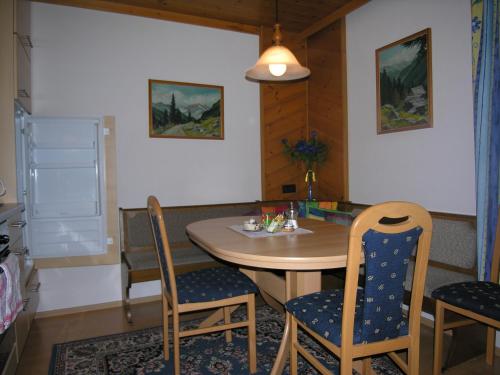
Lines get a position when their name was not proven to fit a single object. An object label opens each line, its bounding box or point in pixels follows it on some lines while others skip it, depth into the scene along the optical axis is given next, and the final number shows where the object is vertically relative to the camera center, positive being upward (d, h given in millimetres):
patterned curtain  2186 +318
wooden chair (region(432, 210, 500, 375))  1793 -660
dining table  1581 -340
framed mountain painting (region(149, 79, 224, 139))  3451 +679
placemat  2072 -324
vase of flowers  3793 +266
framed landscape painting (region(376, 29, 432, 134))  2744 +742
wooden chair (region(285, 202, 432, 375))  1349 -480
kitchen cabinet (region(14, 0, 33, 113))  2395 +922
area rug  2133 -1116
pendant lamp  2229 +714
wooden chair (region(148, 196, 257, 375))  1934 -628
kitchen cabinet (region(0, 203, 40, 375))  1861 -763
